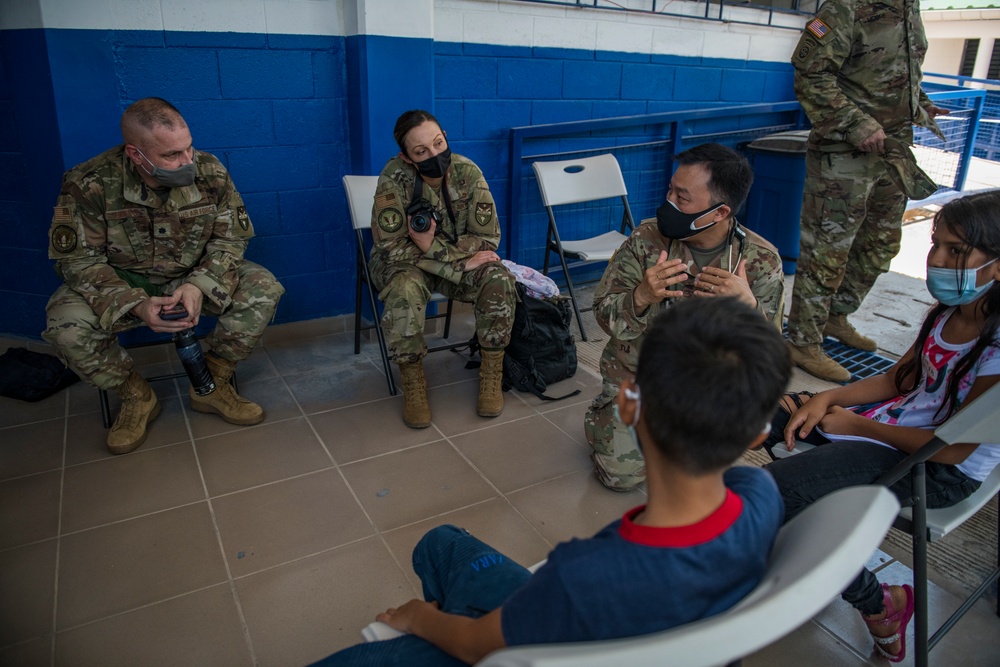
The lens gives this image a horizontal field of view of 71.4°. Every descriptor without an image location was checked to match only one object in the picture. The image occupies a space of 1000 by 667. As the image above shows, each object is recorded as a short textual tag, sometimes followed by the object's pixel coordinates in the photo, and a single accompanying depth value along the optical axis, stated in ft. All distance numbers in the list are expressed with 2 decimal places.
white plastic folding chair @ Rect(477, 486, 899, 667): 2.27
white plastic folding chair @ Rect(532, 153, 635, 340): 12.07
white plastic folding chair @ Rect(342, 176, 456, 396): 10.36
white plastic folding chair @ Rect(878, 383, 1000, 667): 4.04
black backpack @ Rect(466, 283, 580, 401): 10.16
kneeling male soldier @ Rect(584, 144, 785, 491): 6.73
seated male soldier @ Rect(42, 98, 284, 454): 8.33
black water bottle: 8.75
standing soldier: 10.02
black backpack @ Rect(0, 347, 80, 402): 9.56
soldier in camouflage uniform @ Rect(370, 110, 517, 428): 9.32
